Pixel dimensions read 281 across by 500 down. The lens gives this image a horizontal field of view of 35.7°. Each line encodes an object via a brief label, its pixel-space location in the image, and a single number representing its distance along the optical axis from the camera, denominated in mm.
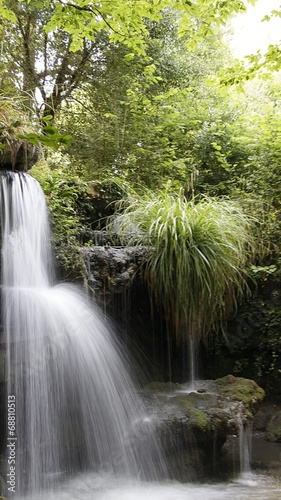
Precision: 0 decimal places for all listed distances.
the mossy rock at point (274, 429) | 4305
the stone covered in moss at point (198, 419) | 3348
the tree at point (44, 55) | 7379
